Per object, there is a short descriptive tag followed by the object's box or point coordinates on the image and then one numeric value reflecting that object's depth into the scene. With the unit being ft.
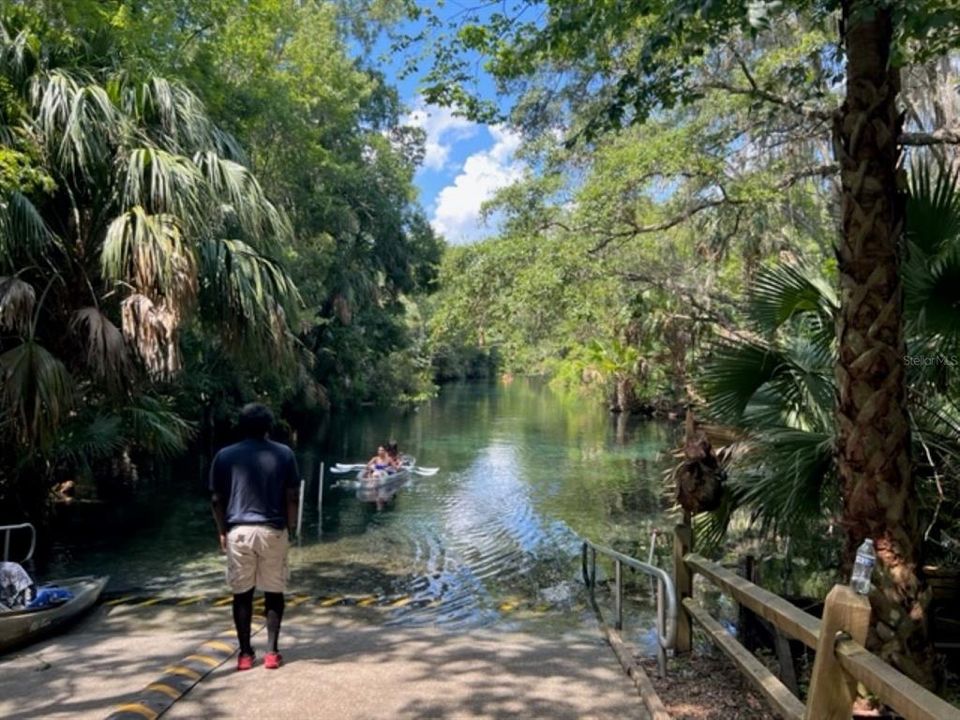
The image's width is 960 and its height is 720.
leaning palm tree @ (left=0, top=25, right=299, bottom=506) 28.17
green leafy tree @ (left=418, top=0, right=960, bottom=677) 13.38
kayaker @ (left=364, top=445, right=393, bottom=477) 64.44
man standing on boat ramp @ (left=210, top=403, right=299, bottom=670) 15.80
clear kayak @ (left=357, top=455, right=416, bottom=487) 62.80
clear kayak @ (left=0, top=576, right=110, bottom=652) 21.99
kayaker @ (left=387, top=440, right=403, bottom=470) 66.45
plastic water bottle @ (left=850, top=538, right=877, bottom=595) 9.24
